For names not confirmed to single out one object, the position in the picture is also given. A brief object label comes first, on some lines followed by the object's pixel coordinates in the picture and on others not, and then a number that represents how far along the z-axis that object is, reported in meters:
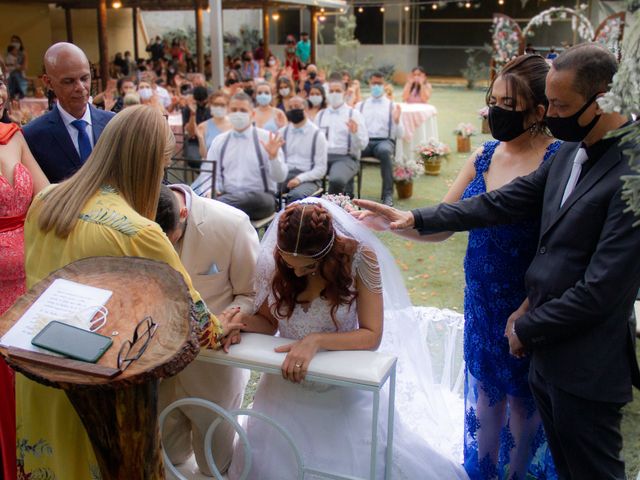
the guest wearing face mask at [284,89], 10.91
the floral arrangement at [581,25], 13.63
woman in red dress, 2.61
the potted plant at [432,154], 10.38
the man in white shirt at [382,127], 9.24
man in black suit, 2.03
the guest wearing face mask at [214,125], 8.02
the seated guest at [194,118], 8.30
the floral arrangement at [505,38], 13.70
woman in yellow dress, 1.99
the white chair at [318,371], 2.26
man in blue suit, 3.34
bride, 2.54
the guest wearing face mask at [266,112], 9.16
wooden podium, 1.69
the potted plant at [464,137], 13.06
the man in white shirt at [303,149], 7.62
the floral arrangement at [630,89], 1.40
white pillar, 10.41
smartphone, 1.70
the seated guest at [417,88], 12.61
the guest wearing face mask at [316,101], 9.89
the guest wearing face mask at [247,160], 6.56
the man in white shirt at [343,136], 8.66
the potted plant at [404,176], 9.27
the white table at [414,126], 11.24
